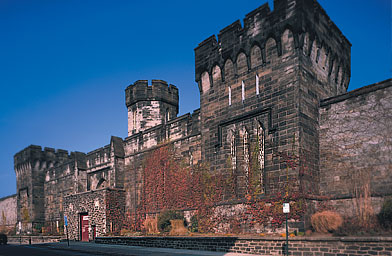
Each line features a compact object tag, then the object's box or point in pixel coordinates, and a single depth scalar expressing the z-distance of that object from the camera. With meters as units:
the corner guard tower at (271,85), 16.05
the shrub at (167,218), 20.84
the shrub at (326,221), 13.40
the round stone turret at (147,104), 30.14
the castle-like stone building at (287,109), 15.47
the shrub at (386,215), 12.56
